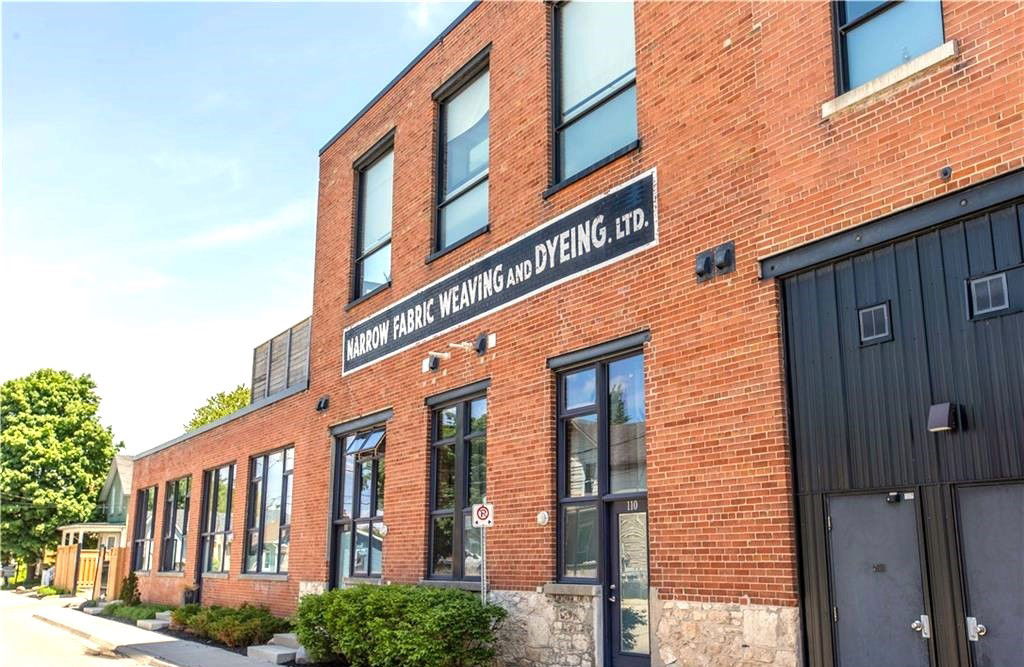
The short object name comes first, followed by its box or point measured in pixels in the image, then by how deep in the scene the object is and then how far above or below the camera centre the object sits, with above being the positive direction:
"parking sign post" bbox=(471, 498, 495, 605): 11.67 +0.34
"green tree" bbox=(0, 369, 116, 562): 52.16 +4.89
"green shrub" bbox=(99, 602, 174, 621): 23.31 -1.77
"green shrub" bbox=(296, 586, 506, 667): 11.16 -1.03
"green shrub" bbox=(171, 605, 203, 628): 19.95 -1.52
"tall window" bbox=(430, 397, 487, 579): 13.51 +0.84
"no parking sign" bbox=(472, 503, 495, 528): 11.67 +0.34
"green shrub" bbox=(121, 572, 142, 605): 26.80 -1.38
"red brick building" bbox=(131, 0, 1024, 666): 7.54 +2.21
